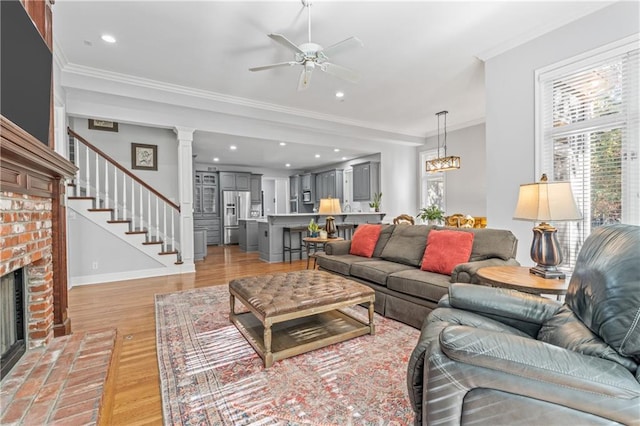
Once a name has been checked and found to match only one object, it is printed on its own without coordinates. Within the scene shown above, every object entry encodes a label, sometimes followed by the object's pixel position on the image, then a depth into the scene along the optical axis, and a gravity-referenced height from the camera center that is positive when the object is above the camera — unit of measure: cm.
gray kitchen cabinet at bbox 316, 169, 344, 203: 897 +81
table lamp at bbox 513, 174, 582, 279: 194 -4
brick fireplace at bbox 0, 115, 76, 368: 160 -10
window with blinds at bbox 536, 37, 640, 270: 260 +71
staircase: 454 +12
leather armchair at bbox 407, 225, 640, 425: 92 -54
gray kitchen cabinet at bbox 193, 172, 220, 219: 865 +49
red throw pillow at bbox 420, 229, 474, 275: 274 -42
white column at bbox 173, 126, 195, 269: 491 +35
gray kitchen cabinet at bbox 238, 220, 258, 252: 755 -65
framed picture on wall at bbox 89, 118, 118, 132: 495 +148
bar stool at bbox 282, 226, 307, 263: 621 -64
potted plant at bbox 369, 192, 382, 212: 729 +15
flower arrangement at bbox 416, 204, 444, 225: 512 -12
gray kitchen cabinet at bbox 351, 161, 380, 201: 756 +77
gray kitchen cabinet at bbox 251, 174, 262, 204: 951 +69
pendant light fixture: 535 +84
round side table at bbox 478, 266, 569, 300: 185 -50
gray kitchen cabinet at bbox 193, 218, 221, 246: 871 -54
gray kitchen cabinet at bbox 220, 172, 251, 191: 903 +91
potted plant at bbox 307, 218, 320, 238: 496 -31
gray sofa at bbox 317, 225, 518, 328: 250 -62
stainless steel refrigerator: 899 -6
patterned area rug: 155 -108
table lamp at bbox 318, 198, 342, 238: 448 +4
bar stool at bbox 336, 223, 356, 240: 698 -49
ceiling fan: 267 +152
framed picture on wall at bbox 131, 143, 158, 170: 527 +100
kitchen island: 616 -37
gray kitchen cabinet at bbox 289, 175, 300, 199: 1072 +87
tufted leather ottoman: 207 -74
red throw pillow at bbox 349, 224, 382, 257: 378 -41
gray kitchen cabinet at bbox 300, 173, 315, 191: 1012 +100
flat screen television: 151 +85
